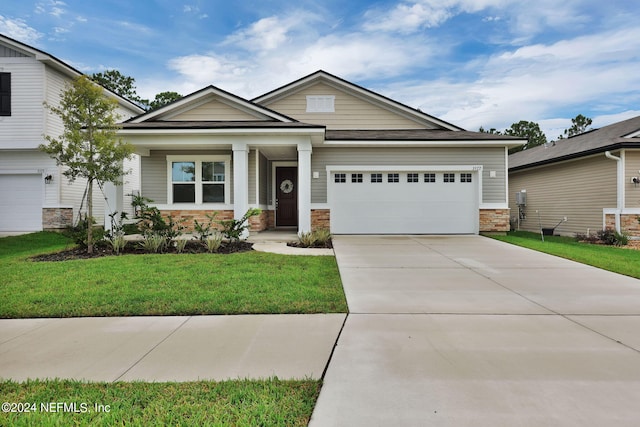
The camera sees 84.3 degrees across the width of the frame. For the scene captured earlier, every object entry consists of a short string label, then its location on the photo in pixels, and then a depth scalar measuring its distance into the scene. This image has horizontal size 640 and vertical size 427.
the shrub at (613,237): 10.91
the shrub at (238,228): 9.34
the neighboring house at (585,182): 11.70
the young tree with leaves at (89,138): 8.40
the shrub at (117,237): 8.70
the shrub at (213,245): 8.81
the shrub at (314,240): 9.68
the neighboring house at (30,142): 13.38
